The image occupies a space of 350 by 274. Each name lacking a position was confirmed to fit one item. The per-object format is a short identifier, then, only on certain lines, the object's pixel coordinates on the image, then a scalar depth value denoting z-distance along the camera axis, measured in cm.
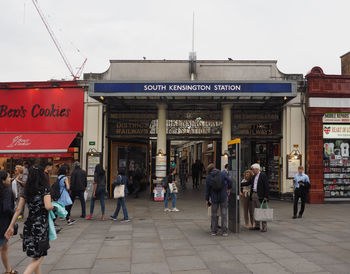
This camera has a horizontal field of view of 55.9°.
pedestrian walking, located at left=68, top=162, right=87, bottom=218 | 1014
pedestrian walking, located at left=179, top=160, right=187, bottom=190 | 2047
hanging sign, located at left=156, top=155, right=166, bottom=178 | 1483
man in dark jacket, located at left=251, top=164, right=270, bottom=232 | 842
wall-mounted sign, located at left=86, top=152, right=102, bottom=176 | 1484
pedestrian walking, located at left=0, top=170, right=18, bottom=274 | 472
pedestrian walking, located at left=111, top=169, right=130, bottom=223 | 972
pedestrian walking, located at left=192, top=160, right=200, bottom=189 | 2125
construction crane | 3520
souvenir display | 1475
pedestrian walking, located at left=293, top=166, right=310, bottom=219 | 1052
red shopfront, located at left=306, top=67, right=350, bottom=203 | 1447
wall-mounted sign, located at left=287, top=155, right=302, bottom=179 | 1480
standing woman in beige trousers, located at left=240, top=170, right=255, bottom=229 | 887
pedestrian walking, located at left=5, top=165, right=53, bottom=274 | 424
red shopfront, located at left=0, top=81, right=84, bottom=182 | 1508
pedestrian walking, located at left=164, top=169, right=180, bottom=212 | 1163
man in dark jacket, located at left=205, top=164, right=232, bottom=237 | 790
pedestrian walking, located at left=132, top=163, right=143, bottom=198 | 1587
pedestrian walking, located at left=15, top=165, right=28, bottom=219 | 928
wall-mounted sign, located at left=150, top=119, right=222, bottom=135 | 1559
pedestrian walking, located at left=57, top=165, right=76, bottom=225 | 854
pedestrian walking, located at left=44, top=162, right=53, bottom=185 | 778
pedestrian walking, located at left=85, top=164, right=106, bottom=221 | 1004
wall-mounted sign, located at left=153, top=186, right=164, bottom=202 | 1441
